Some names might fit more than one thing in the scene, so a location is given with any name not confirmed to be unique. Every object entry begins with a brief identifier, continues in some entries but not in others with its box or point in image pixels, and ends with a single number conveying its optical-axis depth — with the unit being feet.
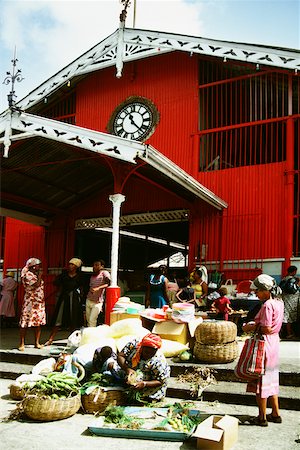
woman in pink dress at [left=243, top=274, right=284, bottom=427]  16.52
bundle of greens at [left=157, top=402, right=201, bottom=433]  15.72
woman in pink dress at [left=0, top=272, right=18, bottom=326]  44.65
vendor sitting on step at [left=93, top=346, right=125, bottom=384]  19.30
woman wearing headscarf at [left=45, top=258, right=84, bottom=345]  28.27
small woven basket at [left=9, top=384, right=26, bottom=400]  20.17
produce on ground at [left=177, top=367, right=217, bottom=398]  20.46
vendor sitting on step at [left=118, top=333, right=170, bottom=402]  18.48
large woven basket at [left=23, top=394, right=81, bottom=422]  17.26
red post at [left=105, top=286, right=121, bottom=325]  28.89
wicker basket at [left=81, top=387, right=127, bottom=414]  18.37
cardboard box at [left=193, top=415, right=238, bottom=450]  14.07
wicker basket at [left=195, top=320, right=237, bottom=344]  22.84
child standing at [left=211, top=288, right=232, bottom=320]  30.37
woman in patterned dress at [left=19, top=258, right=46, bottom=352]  26.61
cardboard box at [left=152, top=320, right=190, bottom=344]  25.48
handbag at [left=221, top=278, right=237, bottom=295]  33.71
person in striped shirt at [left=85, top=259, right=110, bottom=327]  29.76
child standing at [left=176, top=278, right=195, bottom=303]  32.00
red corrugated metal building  34.81
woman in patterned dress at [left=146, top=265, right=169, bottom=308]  33.88
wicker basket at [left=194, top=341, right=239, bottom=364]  22.66
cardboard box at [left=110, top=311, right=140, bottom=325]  27.53
